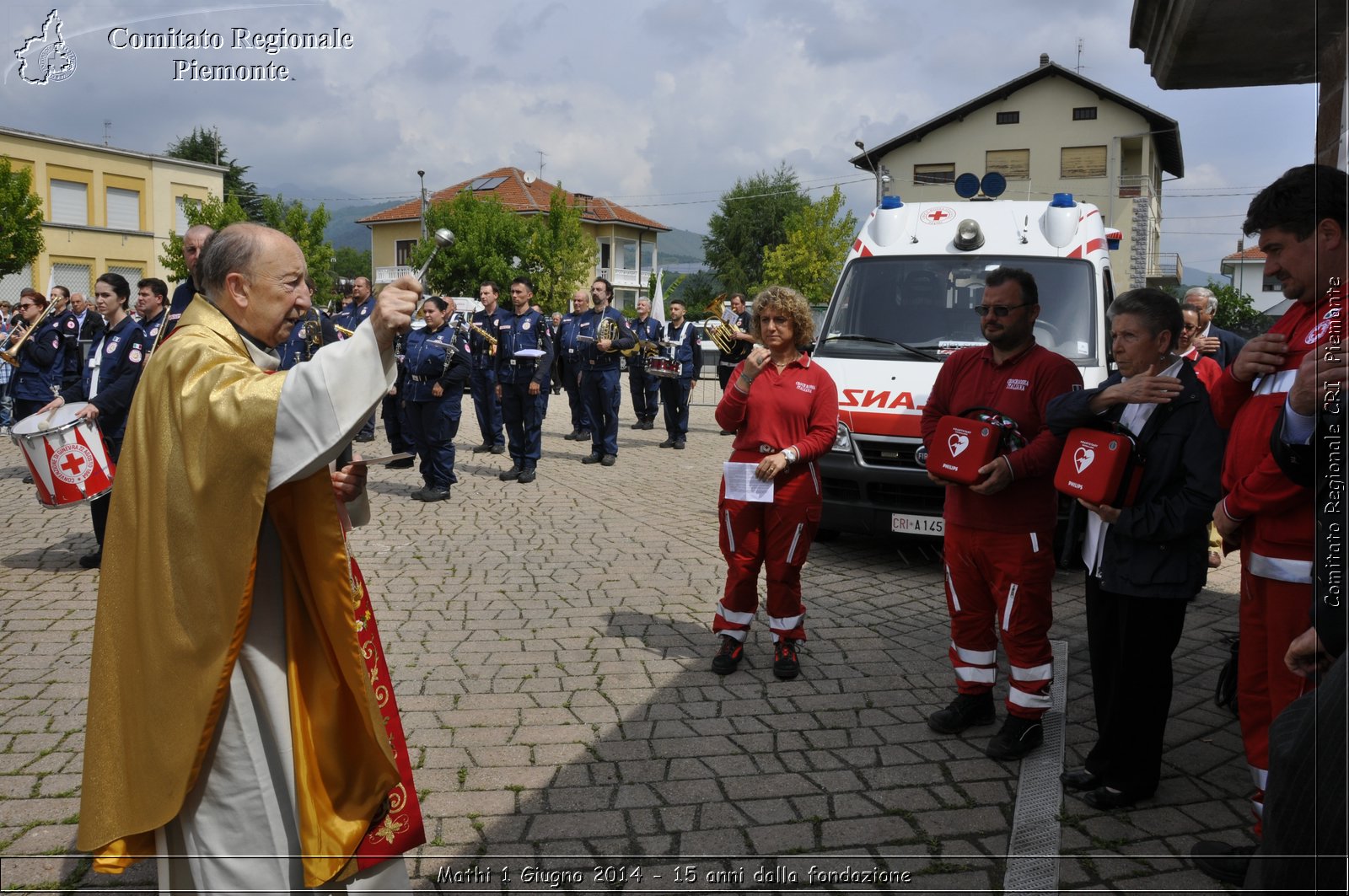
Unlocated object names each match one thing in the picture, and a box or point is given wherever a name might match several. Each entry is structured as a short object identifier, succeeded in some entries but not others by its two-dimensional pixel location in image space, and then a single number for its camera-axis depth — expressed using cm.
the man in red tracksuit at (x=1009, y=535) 446
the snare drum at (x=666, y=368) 1533
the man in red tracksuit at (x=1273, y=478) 304
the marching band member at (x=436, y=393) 1041
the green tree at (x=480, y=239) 4797
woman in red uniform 545
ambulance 745
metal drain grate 340
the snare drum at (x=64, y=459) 664
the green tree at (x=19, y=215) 1909
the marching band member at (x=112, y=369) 711
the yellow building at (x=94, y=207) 1536
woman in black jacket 382
